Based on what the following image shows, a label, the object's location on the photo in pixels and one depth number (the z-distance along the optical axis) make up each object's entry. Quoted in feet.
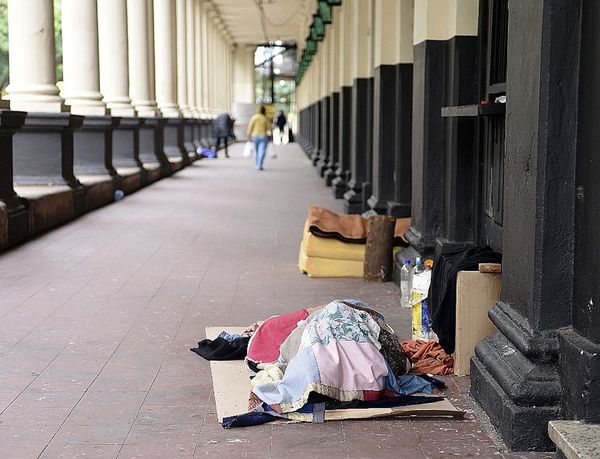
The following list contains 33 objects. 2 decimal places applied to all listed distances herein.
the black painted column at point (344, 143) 48.43
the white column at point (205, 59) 115.34
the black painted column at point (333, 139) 57.41
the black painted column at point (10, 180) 30.04
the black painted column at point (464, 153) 21.09
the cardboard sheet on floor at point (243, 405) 13.69
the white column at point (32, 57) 37.40
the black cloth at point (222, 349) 16.89
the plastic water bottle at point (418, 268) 18.60
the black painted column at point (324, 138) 66.11
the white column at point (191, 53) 95.81
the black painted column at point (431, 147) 22.59
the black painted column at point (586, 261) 11.55
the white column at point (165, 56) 75.97
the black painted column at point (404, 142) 29.43
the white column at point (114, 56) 54.39
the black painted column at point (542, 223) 12.24
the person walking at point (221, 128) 100.73
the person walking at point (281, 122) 151.84
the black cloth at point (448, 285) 16.44
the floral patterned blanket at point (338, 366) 13.84
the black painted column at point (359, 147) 40.01
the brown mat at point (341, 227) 25.36
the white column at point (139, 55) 63.31
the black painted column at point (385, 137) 31.35
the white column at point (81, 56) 46.93
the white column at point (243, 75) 190.70
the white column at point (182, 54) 91.20
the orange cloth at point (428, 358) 16.08
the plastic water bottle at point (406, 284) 20.24
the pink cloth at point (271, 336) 16.33
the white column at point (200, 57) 106.52
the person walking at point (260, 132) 73.77
